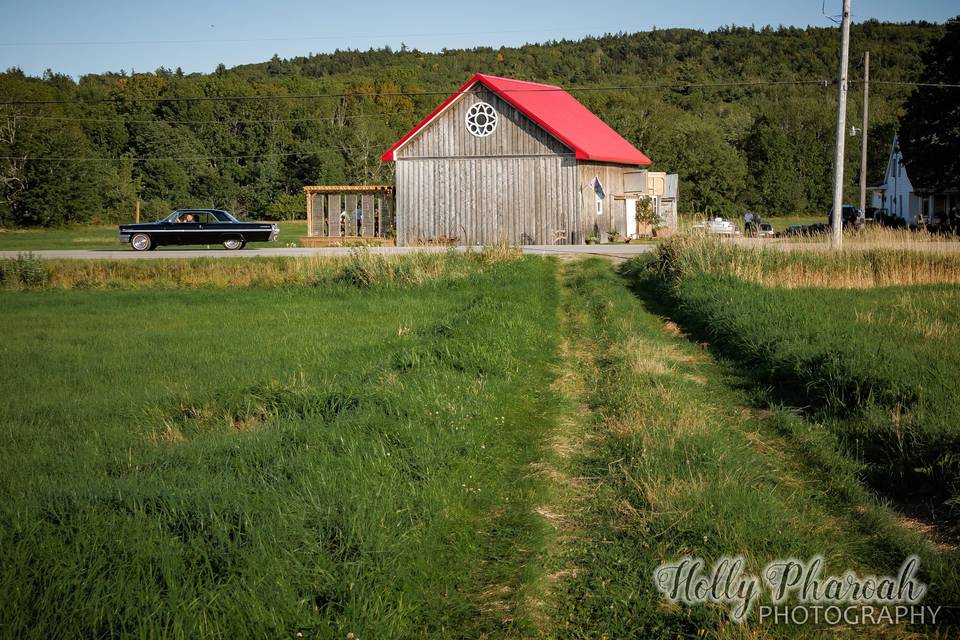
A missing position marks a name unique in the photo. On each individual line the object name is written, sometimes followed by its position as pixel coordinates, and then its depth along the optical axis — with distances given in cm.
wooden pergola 4256
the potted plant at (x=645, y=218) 4484
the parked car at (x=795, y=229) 3737
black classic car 3422
